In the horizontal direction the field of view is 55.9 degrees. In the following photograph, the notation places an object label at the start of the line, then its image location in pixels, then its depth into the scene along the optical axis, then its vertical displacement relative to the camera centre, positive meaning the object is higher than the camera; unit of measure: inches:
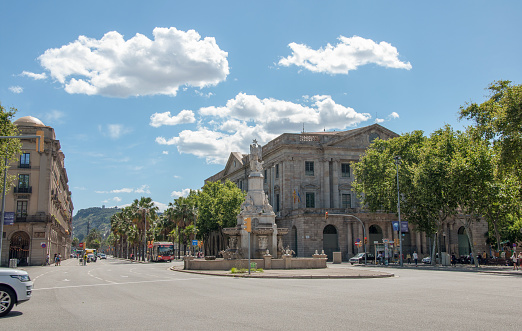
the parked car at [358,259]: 2203.5 -95.5
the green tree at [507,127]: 1145.4 +273.2
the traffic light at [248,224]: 1154.7 +32.1
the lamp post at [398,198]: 1862.7 +156.4
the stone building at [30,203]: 2218.6 +160.0
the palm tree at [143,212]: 2977.4 +154.9
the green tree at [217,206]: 2716.5 +178.3
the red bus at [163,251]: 2753.4 -73.2
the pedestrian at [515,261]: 1510.8 -72.0
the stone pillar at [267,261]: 1300.4 -61.0
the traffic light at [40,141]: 855.2 +169.3
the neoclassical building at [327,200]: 2571.4 +206.4
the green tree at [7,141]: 1379.2 +292.1
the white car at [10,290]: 466.3 -48.6
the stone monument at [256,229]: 1481.3 +26.8
